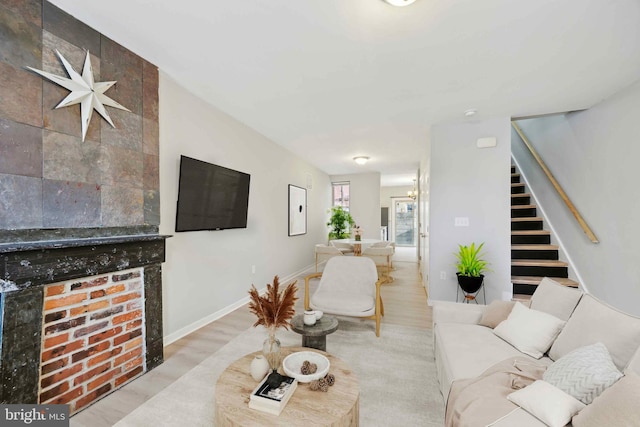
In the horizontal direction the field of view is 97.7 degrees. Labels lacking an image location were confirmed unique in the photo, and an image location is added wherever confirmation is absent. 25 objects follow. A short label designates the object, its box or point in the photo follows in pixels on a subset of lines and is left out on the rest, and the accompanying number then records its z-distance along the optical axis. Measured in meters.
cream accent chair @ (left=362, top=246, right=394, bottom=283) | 5.75
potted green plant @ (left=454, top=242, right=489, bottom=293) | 3.44
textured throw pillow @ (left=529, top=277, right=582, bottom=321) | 1.86
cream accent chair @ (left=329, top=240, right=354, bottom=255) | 6.32
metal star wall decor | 1.88
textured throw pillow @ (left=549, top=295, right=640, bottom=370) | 1.35
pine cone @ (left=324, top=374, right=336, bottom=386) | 1.53
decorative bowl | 1.54
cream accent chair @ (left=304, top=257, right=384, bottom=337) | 2.93
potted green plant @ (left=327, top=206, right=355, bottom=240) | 7.26
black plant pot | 3.43
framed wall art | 5.66
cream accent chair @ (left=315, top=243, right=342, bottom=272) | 5.47
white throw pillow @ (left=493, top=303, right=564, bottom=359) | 1.78
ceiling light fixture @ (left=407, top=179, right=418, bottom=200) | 9.22
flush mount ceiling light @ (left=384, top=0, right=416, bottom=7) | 1.71
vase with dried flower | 1.56
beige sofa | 1.17
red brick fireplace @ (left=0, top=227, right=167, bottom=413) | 1.56
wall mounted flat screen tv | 2.87
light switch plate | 3.89
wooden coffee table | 1.27
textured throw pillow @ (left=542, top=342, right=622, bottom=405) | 1.19
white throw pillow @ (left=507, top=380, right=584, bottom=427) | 1.15
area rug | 1.79
